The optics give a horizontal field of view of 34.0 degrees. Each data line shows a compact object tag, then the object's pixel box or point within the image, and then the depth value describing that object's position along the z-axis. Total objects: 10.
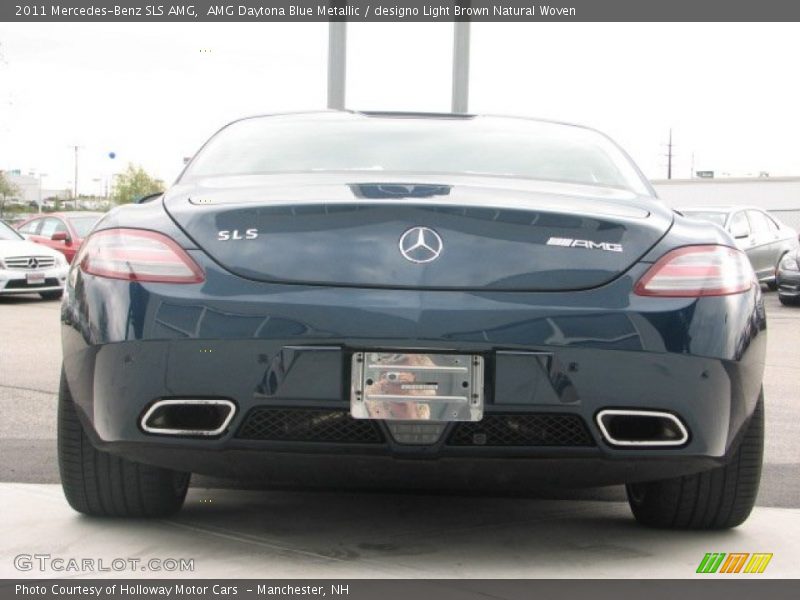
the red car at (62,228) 22.02
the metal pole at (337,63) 22.86
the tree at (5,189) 93.50
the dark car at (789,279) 17.89
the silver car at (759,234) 18.78
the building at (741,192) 55.00
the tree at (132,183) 134.00
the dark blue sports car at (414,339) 3.29
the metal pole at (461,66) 22.67
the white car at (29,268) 17.98
